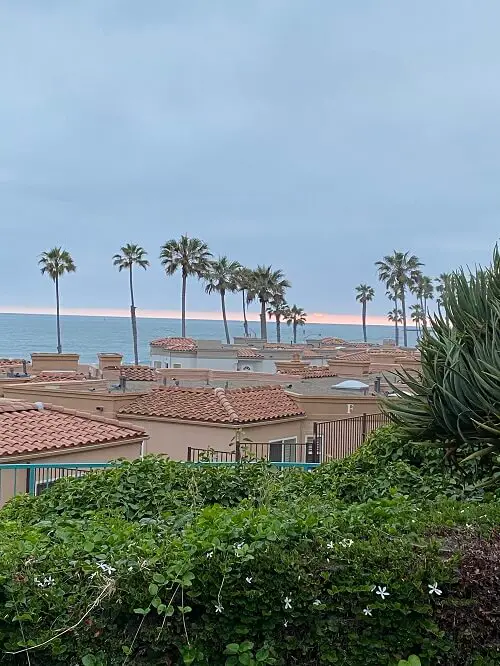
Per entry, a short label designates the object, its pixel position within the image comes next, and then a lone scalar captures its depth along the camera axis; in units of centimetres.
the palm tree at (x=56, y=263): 9156
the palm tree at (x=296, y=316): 12681
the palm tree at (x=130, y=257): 8950
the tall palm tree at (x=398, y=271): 11262
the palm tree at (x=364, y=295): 14375
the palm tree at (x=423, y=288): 11764
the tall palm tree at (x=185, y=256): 8394
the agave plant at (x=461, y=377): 695
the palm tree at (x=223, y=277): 10131
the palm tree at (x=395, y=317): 13250
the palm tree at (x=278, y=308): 10381
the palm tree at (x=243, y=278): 10294
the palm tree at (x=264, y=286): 10175
